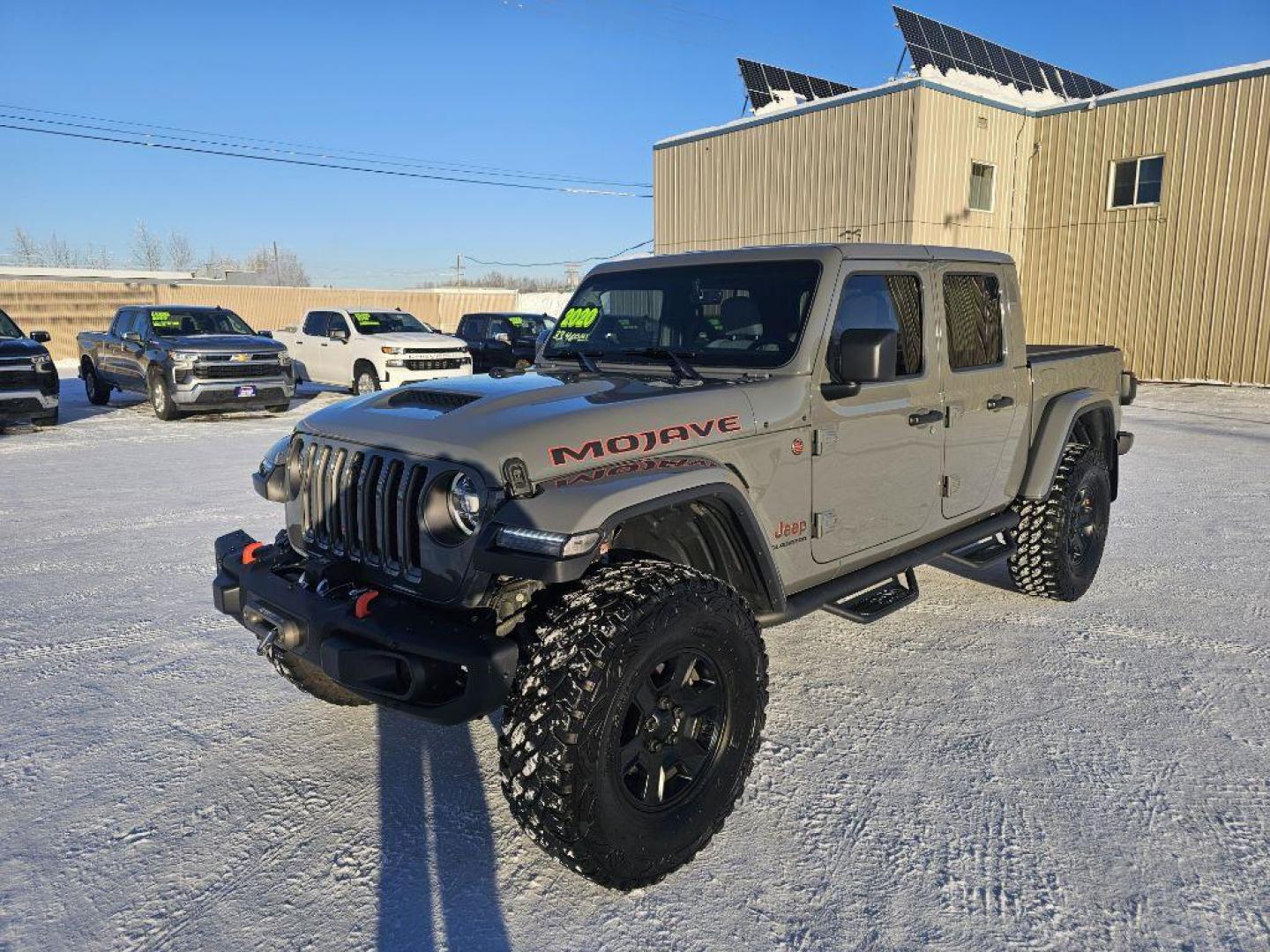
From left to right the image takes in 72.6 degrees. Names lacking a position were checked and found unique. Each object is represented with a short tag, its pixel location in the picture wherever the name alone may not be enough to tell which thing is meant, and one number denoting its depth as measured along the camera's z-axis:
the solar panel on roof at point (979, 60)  19.95
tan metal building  16.67
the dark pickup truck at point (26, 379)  11.48
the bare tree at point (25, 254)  85.86
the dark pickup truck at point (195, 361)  12.91
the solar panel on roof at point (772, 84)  21.73
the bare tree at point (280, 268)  106.00
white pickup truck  14.90
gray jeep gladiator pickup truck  2.46
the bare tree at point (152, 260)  86.31
